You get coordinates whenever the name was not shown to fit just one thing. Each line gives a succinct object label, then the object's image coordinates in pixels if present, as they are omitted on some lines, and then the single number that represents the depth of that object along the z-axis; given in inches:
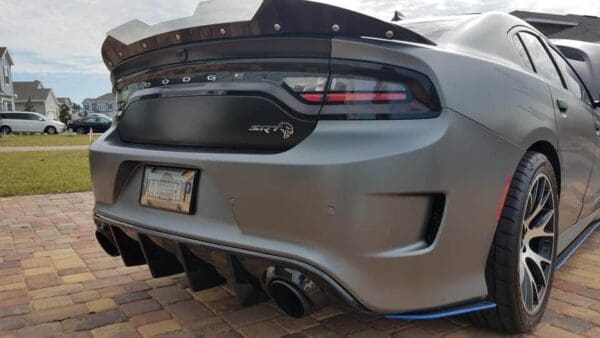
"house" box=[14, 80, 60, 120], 2395.4
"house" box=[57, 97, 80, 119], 3497.5
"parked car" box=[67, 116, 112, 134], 1416.1
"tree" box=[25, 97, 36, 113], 2218.8
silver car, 66.0
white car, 1242.6
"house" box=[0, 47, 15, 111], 1720.0
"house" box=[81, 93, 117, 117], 3275.1
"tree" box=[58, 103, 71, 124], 2215.8
